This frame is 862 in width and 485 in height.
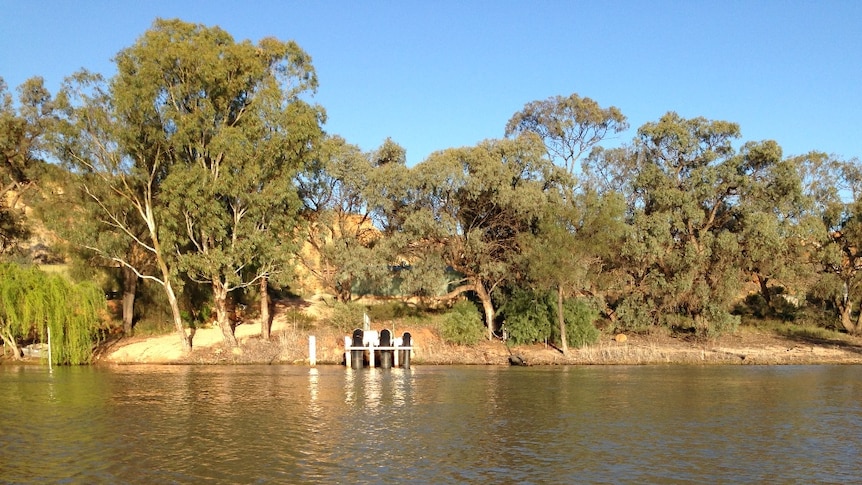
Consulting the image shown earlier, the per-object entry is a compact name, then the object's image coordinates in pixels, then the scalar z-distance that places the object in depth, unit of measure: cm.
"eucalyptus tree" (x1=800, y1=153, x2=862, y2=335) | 4997
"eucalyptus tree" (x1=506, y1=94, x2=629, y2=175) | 5753
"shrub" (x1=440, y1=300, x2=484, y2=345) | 4562
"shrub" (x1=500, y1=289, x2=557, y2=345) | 4653
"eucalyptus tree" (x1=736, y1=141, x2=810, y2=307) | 4822
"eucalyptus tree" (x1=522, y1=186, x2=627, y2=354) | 4353
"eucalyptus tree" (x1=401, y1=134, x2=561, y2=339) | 4641
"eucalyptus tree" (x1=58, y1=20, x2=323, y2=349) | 4094
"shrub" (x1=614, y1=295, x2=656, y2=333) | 5001
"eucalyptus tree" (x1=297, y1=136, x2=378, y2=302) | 4819
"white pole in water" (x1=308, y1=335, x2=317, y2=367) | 4231
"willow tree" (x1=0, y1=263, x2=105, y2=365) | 3881
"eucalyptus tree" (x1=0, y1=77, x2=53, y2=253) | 4756
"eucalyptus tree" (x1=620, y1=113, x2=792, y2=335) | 4862
